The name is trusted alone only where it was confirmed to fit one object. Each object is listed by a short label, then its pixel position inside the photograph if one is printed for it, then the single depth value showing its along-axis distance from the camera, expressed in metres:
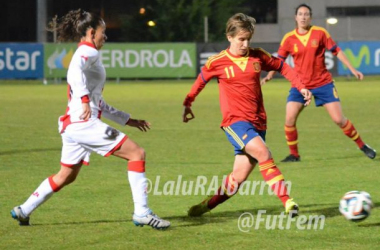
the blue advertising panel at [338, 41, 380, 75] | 69.06
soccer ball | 14.59
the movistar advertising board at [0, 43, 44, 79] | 70.50
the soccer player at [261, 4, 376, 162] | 23.97
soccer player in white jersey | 14.18
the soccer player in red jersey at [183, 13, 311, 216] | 15.16
